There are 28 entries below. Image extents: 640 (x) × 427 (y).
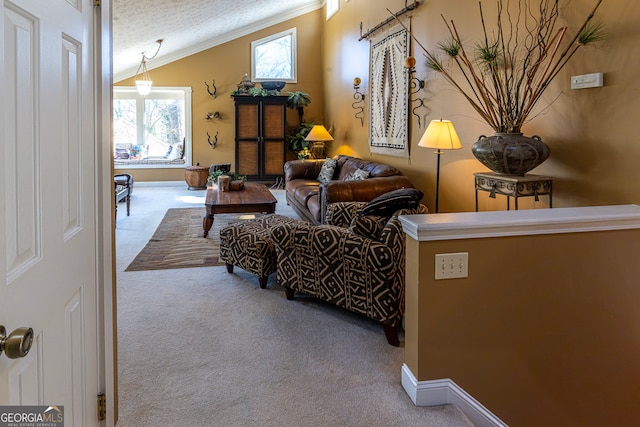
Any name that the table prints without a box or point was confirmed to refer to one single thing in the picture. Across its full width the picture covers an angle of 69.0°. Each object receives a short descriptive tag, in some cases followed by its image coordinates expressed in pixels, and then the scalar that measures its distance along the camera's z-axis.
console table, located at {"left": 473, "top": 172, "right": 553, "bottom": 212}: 2.80
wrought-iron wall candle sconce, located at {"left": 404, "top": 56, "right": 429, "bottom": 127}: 4.75
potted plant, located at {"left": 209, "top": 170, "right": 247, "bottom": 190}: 5.82
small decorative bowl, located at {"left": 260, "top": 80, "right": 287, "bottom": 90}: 9.09
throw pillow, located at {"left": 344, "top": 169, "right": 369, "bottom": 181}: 5.25
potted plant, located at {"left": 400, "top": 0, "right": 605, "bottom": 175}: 2.75
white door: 0.91
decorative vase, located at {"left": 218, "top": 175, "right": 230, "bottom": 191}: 5.69
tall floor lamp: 3.68
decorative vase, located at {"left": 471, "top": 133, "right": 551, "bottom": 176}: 2.75
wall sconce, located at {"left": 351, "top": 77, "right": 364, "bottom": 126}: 7.01
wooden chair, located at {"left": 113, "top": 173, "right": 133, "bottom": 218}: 6.07
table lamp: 7.68
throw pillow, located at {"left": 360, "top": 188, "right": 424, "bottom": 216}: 2.82
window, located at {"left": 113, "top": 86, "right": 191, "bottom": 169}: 9.55
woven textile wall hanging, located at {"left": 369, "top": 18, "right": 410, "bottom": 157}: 5.25
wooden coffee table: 5.03
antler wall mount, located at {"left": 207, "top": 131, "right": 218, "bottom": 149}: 9.62
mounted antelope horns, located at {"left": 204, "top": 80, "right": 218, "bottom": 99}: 9.44
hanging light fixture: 8.12
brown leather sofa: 4.57
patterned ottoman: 3.57
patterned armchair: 2.64
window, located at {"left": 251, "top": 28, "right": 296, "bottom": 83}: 9.52
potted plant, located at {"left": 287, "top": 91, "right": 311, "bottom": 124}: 9.02
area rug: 4.26
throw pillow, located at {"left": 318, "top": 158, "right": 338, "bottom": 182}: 6.67
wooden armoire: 8.96
